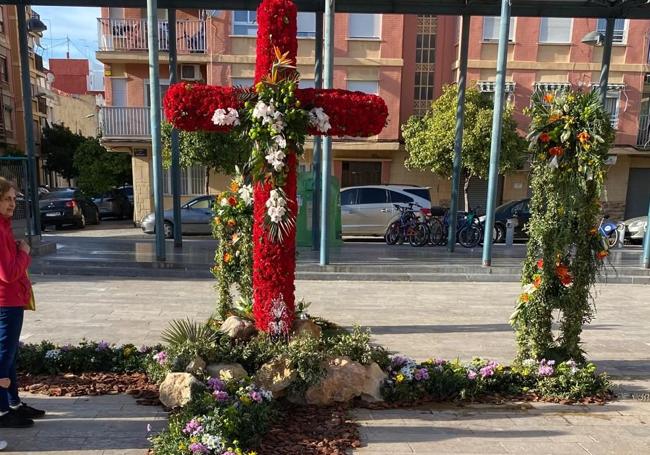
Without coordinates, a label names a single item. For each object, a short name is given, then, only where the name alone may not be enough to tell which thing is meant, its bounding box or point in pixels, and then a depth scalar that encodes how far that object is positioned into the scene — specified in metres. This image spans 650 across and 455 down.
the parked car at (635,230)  15.11
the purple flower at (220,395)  3.51
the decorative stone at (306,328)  4.62
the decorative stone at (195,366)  3.98
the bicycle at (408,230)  13.30
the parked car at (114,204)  22.06
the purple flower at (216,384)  3.72
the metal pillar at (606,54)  10.23
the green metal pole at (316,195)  11.23
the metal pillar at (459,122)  11.13
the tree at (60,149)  30.14
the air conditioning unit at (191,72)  20.09
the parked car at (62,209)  17.12
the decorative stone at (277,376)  3.94
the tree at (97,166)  20.48
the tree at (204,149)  15.60
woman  3.40
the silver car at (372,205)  14.69
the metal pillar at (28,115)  10.02
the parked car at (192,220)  14.97
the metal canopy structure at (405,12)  8.77
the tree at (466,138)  16.67
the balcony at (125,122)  18.92
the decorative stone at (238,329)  4.56
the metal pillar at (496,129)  8.83
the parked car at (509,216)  14.83
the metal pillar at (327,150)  8.48
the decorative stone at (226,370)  3.95
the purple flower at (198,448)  2.89
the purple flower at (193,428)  3.08
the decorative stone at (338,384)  3.98
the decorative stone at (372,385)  4.11
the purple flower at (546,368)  4.36
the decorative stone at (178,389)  3.70
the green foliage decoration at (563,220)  4.07
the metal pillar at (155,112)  8.64
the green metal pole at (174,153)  10.70
